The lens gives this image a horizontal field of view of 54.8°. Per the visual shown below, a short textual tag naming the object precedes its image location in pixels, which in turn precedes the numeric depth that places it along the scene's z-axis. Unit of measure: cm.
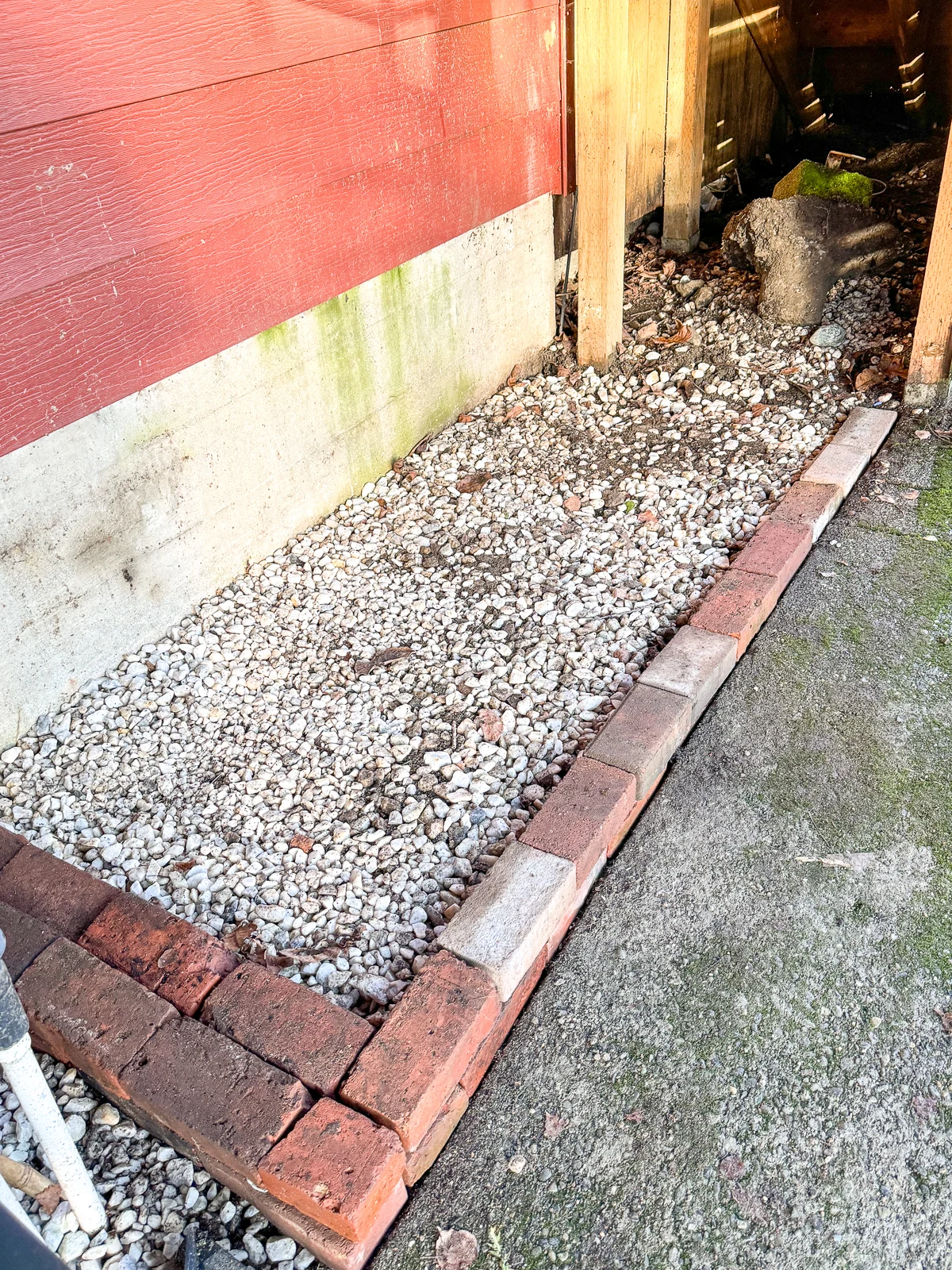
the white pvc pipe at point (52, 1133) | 143
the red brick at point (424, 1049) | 176
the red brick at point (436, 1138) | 180
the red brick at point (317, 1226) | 166
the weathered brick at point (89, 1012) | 188
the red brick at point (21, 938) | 204
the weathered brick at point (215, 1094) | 173
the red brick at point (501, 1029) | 196
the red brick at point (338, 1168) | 162
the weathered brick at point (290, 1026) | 185
